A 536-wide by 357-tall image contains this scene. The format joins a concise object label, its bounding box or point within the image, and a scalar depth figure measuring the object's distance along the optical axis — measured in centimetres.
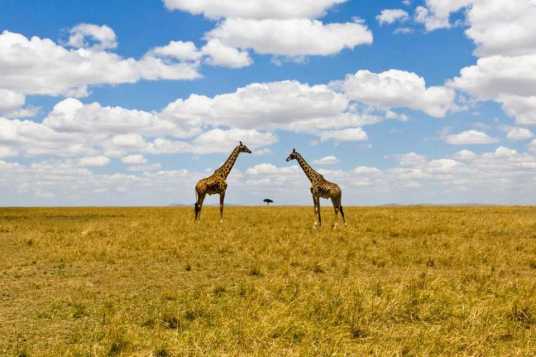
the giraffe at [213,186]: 2941
